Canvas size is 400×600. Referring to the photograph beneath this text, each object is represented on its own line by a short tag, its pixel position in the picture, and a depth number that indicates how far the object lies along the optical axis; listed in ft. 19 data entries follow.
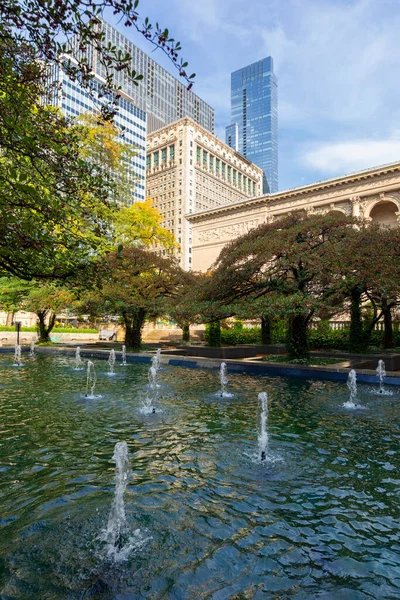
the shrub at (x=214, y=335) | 76.54
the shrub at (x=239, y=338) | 94.94
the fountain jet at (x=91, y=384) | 35.29
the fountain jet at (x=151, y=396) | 29.17
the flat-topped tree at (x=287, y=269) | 48.75
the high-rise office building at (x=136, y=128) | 270.87
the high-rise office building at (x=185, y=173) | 320.29
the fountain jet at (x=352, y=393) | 31.65
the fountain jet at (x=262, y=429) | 19.65
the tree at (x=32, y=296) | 80.12
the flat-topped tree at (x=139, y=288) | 72.59
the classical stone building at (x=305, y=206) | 143.95
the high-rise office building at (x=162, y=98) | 488.44
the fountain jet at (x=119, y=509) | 11.74
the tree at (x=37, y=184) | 14.05
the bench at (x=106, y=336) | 134.31
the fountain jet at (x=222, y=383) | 36.10
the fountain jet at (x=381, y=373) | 41.25
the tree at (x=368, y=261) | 47.80
